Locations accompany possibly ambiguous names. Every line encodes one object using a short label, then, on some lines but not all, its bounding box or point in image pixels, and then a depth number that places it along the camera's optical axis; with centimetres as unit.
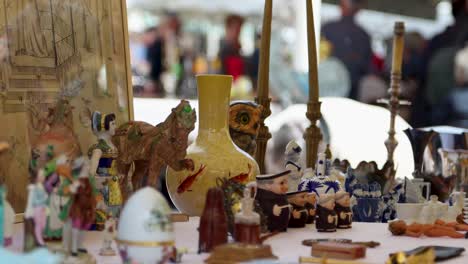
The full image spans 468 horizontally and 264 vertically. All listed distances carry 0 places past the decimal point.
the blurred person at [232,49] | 618
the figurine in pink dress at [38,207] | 178
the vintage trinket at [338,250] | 194
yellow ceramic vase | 234
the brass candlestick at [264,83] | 268
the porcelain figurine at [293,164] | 244
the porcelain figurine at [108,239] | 195
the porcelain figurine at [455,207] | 238
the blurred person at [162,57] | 638
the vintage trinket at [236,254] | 185
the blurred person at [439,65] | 509
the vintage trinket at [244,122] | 248
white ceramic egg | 175
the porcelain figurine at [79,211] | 181
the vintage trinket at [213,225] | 196
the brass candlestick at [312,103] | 274
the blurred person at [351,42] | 521
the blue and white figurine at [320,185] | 235
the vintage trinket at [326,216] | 227
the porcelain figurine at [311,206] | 233
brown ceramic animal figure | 220
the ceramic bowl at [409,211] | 237
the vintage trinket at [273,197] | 218
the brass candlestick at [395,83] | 294
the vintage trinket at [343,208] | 230
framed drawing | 225
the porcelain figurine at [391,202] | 256
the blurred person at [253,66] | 597
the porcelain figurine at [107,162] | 217
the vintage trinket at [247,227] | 192
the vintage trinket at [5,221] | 180
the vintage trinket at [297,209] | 230
